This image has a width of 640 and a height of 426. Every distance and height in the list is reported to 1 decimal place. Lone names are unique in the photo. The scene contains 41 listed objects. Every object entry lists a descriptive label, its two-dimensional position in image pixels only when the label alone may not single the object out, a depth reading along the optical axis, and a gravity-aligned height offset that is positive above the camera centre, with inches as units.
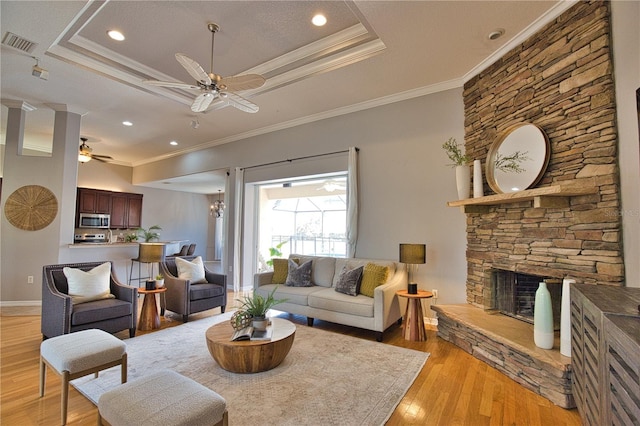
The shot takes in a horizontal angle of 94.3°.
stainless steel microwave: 315.6 +8.5
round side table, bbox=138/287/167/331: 154.5 -44.6
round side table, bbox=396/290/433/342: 140.6 -42.5
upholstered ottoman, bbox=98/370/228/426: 56.6 -35.4
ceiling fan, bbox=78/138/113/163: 235.7 +58.7
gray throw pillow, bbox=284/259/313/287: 177.5 -27.6
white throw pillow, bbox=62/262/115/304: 134.8 -25.9
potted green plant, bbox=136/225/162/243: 312.2 -6.8
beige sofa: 140.1 -35.1
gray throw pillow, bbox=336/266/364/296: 156.1 -27.6
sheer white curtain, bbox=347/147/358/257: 188.7 +16.2
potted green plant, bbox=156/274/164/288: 164.2 -29.2
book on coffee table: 105.1 -38.2
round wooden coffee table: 102.0 -42.7
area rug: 83.7 -51.3
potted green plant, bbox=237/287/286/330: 111.6 -30.8
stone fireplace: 94.4 +9.9
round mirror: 113.2 +30.0
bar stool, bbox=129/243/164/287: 165.8 -13.6
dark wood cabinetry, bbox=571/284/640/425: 44.6 -22.1
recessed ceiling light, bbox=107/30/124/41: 128.7 +85.0
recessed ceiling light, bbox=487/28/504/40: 119.5 +80.8
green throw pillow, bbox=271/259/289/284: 187.0 -26.0
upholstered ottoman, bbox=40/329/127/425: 79.4 -35.8
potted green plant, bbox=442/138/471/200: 137.9 +27.6
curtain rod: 197.7 +52.5
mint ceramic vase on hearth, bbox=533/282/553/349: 98.4 -29.4
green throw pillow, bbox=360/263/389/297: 152.6 -24.4
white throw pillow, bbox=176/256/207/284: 178.7 -25.6
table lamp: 147.7 -11.7
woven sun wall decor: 192.4 +13.0
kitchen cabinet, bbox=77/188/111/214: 316.5 +29.7
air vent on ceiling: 127.0 +81.4
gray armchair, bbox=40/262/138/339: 124.5 -35.9
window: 339.0 +11.3
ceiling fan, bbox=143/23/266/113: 112.3 +58.5
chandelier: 389.1 +26.4
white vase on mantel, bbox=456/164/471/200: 137.7 +23.5
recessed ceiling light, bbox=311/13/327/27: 118.6 +85.5
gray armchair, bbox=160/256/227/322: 165.9 -37.1
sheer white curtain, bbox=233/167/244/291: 248.4 -0.5
